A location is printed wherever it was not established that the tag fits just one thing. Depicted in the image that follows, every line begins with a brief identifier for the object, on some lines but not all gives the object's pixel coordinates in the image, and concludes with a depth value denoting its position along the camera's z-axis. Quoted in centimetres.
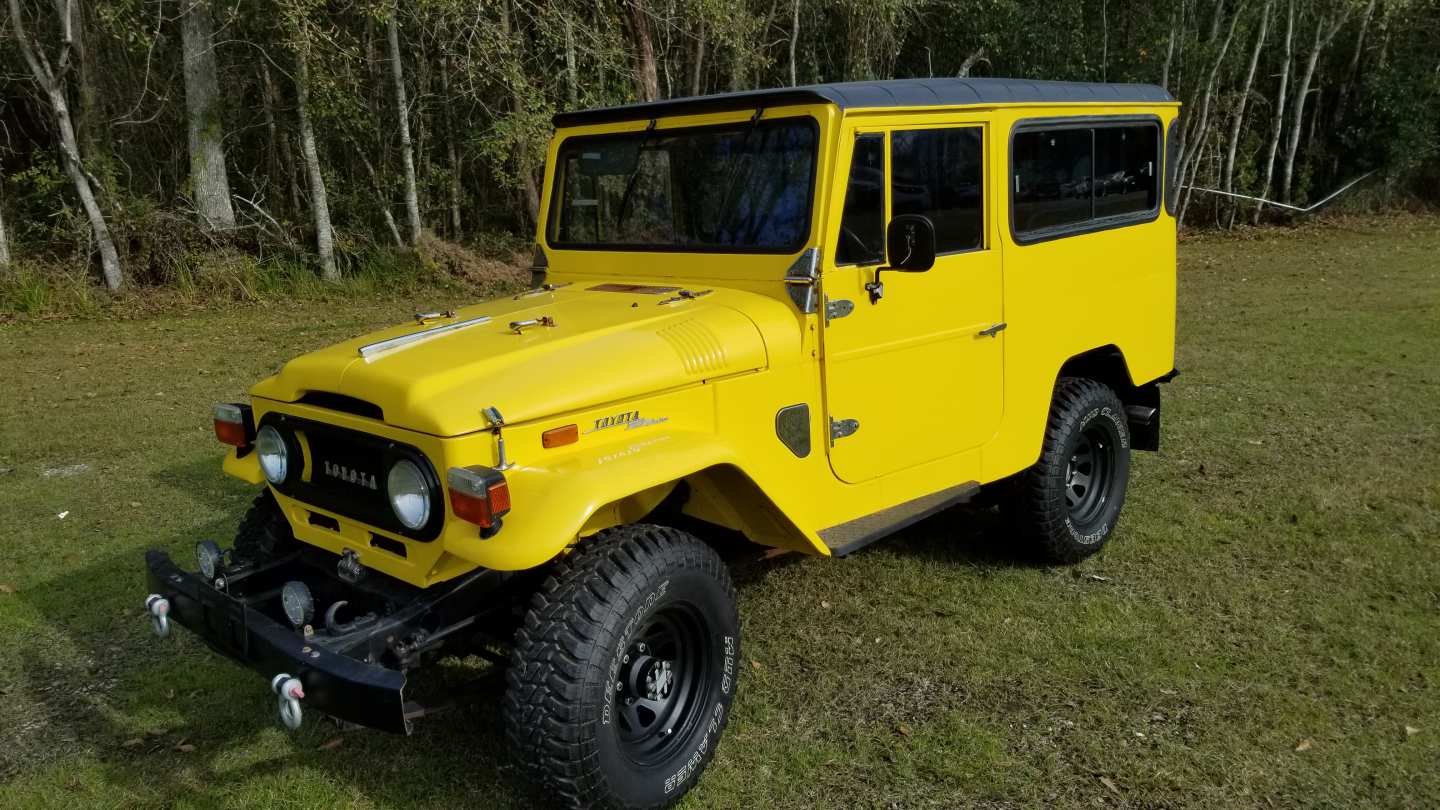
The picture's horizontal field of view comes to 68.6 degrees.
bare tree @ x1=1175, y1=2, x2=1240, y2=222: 1703
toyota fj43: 303
